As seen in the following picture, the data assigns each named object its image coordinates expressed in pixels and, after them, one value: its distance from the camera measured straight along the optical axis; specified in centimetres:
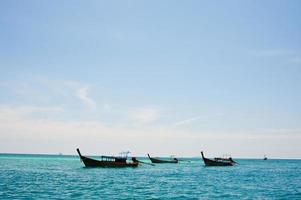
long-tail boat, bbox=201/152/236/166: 8644
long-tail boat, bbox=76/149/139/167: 6350
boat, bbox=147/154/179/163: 10394
